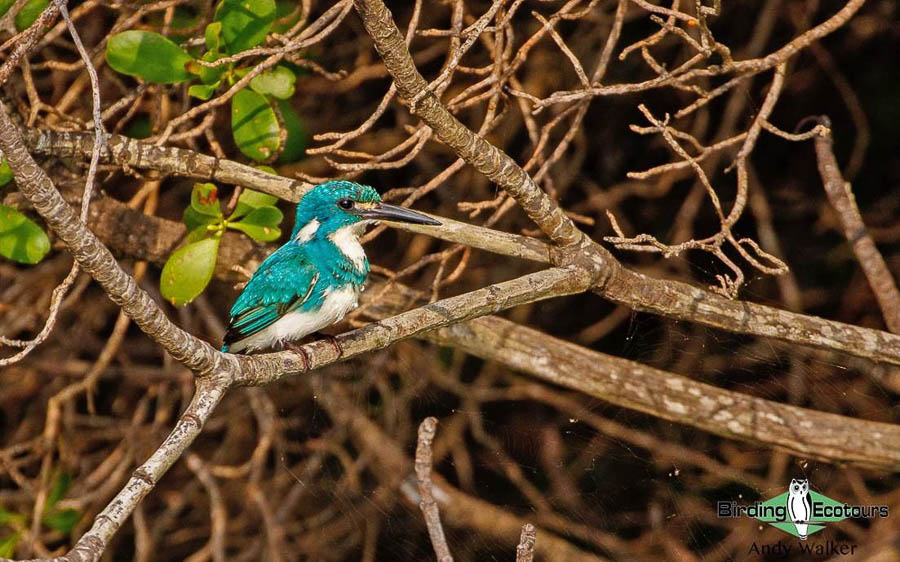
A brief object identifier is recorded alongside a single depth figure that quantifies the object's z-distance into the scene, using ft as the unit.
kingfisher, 17.66
